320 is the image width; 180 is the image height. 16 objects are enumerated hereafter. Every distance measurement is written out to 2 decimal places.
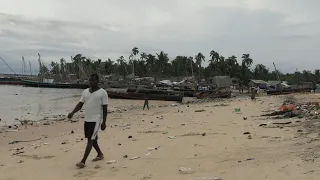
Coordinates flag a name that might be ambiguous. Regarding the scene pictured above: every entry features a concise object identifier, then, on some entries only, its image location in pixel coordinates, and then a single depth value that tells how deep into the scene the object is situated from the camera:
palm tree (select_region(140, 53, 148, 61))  118.11
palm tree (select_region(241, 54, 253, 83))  92.51
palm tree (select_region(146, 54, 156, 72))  115.38
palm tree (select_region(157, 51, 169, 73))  111.64
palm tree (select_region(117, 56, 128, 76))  122.05
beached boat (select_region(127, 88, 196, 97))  44.97
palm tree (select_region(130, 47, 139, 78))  121.50
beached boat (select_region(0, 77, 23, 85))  120.49
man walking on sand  6.77
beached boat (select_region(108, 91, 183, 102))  40.56
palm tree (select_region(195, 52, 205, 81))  120.51
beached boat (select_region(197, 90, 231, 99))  46.27
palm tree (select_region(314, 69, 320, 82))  88.73
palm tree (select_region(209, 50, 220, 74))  107.68
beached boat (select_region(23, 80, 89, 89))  89.94
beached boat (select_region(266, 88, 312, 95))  49.91
